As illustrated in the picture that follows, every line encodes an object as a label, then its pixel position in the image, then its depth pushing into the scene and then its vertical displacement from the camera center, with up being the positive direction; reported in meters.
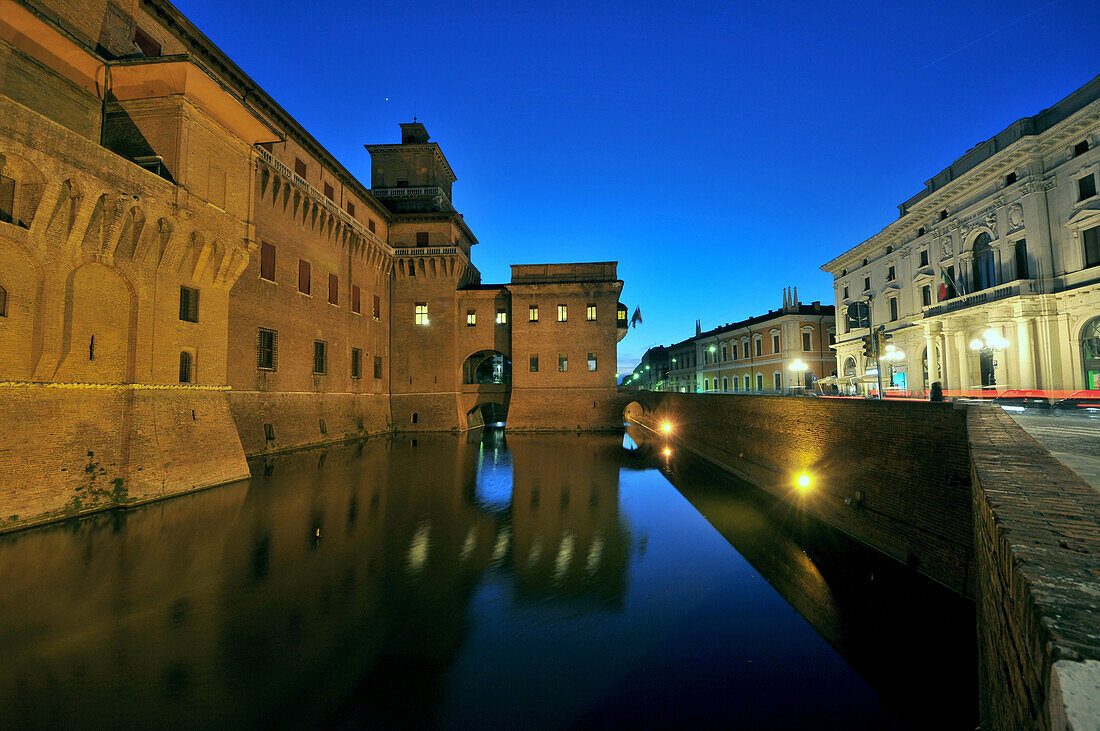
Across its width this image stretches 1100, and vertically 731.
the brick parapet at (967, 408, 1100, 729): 1.57 -0.94
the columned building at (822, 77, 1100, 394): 19.72 +6.04
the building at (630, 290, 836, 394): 42.62 +3.44
